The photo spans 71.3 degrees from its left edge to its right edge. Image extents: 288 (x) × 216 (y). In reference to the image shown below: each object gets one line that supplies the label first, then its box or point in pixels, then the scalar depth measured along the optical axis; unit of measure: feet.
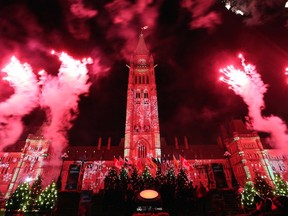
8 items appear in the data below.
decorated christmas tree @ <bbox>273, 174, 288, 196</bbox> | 106.93
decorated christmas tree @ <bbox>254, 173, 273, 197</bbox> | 115.75
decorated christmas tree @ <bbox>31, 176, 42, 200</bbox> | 104.90
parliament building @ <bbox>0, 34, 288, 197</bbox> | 153.38
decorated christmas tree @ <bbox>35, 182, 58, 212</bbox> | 77.22
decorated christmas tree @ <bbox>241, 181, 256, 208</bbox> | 94.95
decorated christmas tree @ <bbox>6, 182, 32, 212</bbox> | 84.69
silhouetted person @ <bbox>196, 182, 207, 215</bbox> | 43.04
